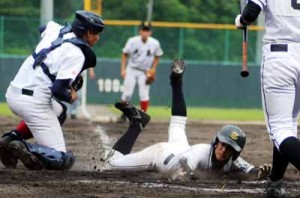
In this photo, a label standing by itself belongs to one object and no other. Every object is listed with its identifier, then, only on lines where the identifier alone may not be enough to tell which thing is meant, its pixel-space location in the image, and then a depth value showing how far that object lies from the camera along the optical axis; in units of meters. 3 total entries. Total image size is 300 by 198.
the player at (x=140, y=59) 36.31
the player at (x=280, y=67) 13.84
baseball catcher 17.50
